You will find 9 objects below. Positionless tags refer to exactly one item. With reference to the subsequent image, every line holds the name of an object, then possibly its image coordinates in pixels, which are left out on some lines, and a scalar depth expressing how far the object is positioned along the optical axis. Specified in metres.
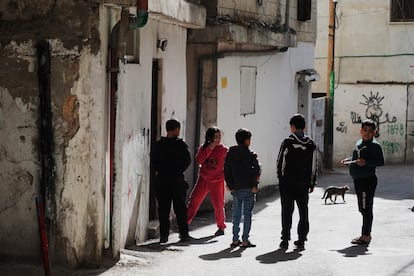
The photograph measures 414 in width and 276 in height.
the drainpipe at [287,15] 19.42
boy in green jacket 11.06
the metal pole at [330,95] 24.62
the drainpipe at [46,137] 8.82
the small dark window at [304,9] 20.41
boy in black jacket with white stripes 10.73
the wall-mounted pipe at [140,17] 9.61
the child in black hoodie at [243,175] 10.96
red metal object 8.11
